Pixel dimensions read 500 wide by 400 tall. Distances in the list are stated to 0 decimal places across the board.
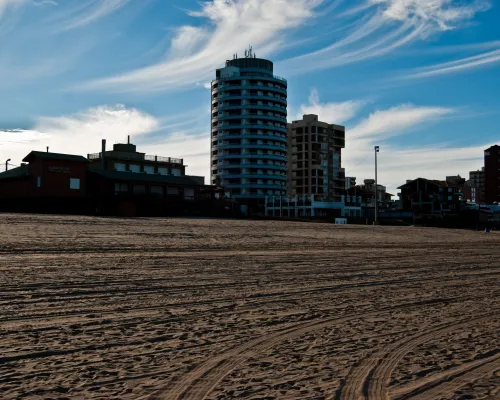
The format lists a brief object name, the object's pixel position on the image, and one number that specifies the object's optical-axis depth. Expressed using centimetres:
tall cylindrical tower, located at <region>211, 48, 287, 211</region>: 13562
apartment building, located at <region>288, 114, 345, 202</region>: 14775
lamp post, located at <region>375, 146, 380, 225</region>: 6738
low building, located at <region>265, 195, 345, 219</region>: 10775
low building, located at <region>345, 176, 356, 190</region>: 16795
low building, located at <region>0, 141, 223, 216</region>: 5344
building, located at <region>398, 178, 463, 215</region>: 11994
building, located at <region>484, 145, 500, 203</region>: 15338
